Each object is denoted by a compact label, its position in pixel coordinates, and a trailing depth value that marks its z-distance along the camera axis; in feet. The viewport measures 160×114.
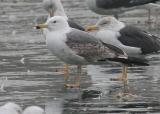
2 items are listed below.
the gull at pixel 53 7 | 52.49
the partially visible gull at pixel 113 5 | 70.28
